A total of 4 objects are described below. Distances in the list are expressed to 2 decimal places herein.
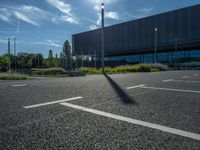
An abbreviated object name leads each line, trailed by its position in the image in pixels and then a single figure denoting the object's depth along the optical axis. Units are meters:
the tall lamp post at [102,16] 17.57
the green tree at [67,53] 63.95
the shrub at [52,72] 21.97
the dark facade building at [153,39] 39.29
